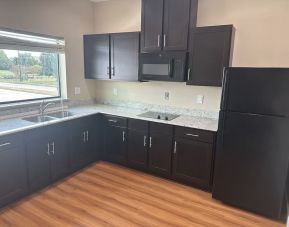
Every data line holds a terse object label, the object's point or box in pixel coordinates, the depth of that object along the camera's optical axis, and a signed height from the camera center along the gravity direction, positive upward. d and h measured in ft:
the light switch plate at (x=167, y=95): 11.47 -0.79
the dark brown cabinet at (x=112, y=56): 10.93 +1.21
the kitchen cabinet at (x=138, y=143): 10.41 -3.14
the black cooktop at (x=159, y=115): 10.41 -1.77
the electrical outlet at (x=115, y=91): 13.16 -0.74
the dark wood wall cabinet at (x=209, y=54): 8.60 +1.11
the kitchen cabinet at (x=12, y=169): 7.59 -3.33
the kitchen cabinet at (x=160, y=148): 9.82 -3.18
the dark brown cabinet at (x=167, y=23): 9.23 +2.50
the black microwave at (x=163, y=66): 9.66 +0.64
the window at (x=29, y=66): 9.39 +0.52
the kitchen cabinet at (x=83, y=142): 10.37 -3.20
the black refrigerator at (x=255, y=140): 6.98 -1.99
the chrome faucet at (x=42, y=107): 10.49 -1.43
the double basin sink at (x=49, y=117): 10.12 -1.90
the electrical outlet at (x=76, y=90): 12.56 -0.73
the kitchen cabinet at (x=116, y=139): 11.01 -3.13
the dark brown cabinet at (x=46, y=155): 8.54 -3.25
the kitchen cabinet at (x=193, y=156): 8.96 -3.24
